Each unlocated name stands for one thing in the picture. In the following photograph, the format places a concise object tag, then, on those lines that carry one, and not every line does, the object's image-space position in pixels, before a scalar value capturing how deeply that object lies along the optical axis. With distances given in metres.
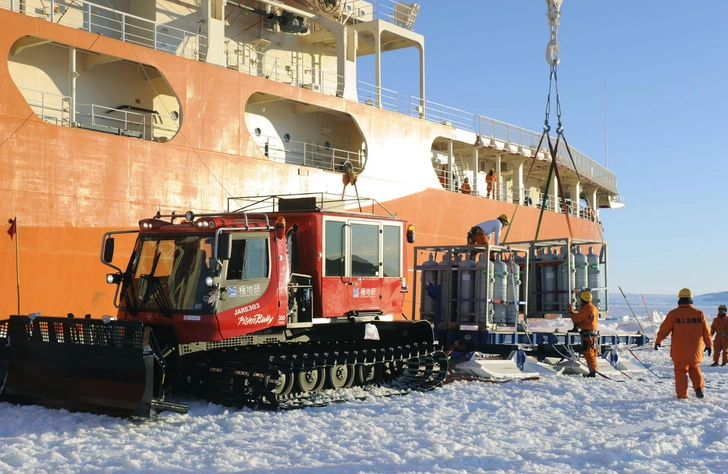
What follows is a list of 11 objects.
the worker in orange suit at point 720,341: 15.95
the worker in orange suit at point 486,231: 12.89
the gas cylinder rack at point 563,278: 13.32
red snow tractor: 8.37
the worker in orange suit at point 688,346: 10.07
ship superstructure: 12.92
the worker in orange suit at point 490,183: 25.93
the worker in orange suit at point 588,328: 12.45
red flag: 12.46
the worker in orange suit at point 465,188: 24.24
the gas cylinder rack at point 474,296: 12.12
